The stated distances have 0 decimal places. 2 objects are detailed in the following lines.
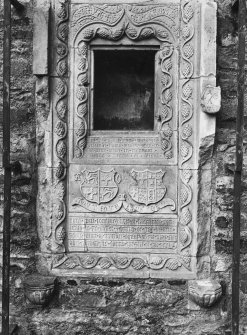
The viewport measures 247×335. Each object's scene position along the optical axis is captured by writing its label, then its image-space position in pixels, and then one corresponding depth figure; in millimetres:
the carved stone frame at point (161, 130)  4098
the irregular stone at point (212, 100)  3967
